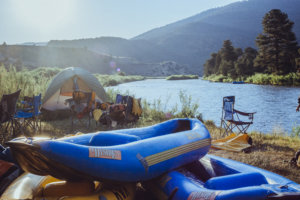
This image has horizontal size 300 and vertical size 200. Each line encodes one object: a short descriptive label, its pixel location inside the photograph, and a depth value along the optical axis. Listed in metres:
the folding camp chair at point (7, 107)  4.10
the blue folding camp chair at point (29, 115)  5.06
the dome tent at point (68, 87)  7.55
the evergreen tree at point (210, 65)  43.43
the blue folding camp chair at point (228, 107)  5.70
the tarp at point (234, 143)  4.35
